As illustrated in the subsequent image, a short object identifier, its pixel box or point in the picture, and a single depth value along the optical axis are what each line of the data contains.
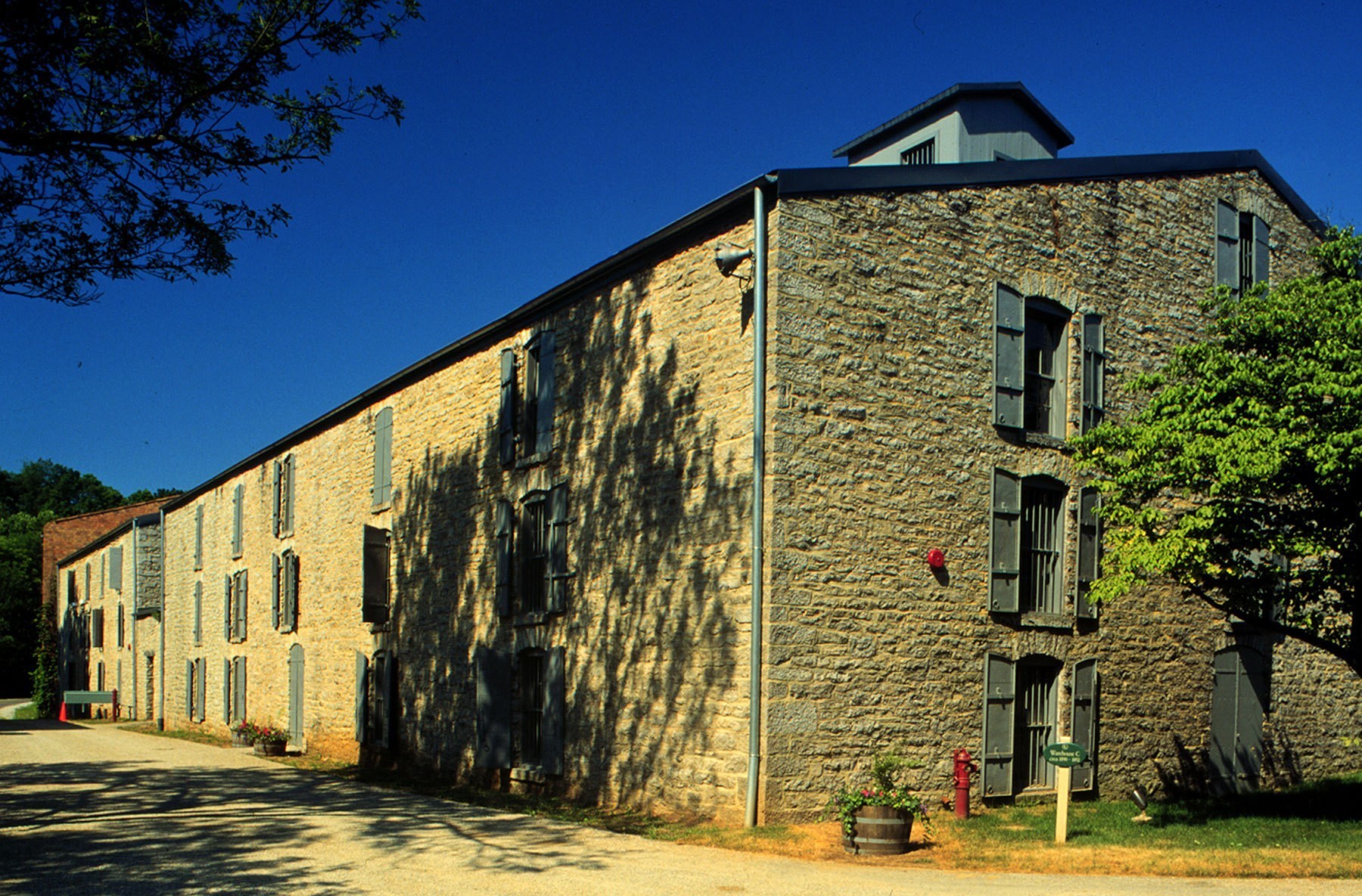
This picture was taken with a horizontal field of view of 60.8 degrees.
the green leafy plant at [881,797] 10.84
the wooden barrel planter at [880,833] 10.70
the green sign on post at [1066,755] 11.18
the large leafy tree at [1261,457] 11.57
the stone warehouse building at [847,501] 12.36
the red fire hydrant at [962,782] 12.59
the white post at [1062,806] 11.16
